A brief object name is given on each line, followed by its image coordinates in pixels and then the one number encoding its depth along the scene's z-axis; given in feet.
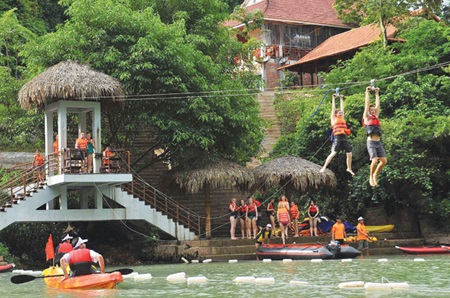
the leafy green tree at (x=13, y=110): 99.76
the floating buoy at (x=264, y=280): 62.23
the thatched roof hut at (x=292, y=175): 94.73
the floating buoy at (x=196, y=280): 64.11
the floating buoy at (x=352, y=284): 57.26
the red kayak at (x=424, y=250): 88.38
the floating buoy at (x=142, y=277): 67.86
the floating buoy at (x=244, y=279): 63.00
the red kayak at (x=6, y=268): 79.51
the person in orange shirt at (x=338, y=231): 89.92
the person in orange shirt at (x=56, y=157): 85.66
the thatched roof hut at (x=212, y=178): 90.48
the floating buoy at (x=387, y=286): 55.57
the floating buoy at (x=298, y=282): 60.54
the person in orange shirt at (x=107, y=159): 85.92
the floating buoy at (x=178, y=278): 66.13
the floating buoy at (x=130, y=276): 69.18
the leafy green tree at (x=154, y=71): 92.43
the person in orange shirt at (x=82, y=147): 84.53
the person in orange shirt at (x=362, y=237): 91.56
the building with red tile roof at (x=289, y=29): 162.40
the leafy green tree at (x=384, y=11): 119.44
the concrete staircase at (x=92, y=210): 83.97
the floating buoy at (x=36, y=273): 77.05
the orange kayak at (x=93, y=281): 60.03
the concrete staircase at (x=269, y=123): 129.49
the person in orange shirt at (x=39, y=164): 87.10
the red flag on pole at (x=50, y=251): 76.43
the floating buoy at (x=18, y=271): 78.61
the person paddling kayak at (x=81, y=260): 60.29
